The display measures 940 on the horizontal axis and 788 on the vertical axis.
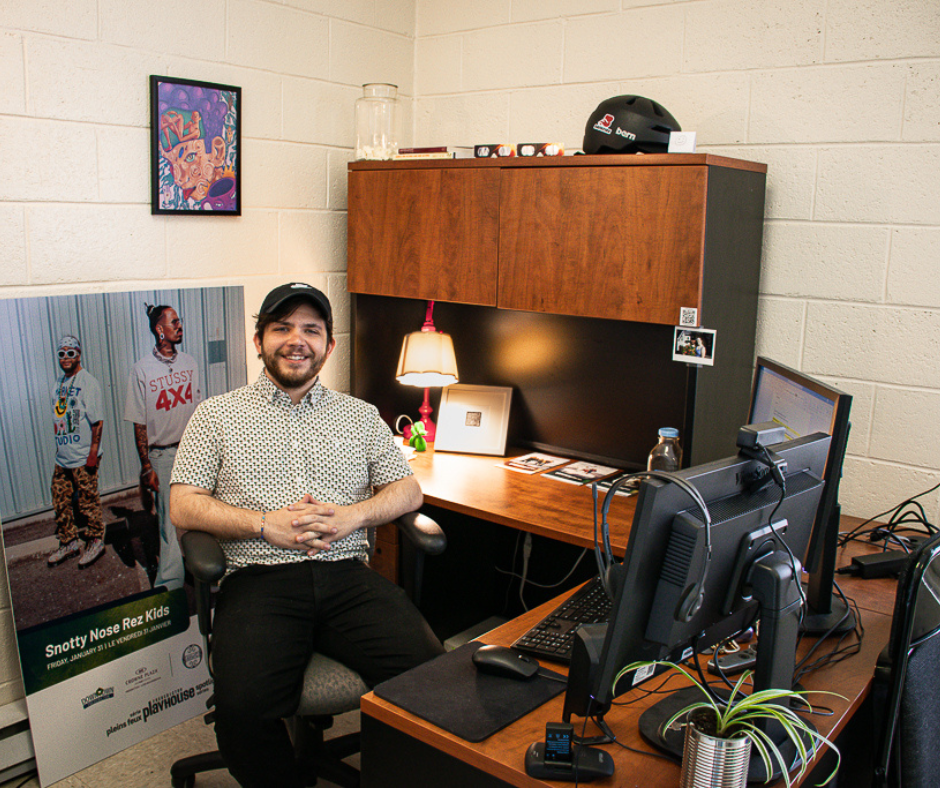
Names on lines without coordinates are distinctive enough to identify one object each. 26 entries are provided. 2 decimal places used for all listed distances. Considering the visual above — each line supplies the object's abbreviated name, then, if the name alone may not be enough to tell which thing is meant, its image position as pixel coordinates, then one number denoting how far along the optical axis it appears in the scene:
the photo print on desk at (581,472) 2.65
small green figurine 2.98
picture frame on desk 2.94
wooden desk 1.25
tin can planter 1.12
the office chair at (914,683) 1.41
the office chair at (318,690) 1.92
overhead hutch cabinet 2.24
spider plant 1.12
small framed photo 2.29
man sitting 1.94
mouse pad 1.34
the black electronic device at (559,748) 1.24
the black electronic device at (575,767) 1.22
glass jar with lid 3.05
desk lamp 2.94
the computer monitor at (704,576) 1.15
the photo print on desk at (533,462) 2.77
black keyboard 1.57
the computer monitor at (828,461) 1.57
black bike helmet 2.29
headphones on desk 1.15
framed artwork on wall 2.51
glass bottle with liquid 2.46
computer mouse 1.48
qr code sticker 2.21
